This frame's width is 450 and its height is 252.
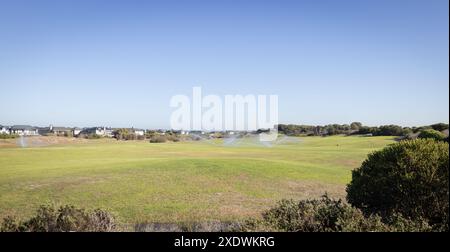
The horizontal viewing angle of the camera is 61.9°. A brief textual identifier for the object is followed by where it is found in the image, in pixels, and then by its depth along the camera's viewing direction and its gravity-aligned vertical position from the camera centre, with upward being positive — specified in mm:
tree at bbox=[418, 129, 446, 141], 59319 -888
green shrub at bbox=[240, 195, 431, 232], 9410 -2517
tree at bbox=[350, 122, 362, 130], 106956 +778
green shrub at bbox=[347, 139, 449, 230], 12367 -1904
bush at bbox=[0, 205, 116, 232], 10172 -2618
